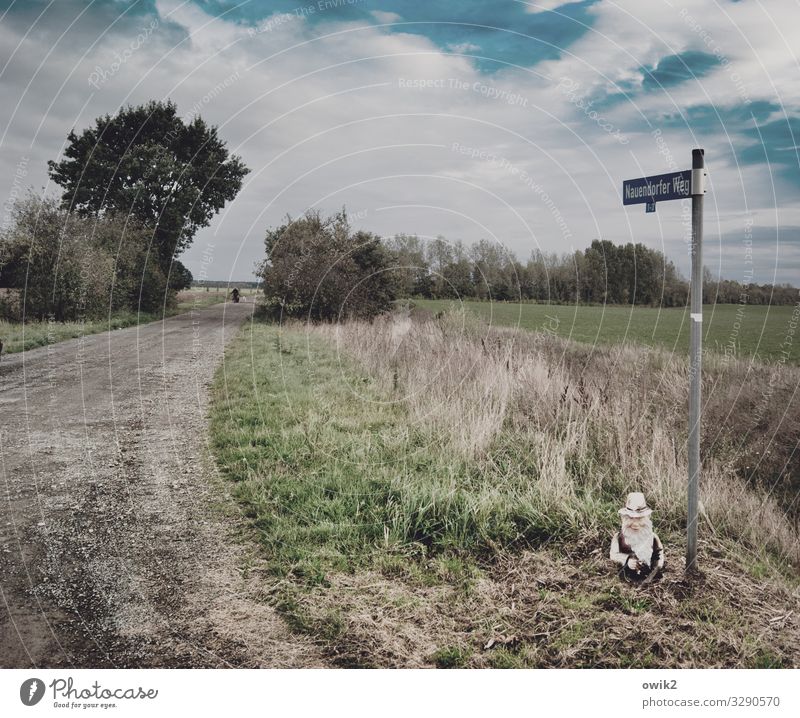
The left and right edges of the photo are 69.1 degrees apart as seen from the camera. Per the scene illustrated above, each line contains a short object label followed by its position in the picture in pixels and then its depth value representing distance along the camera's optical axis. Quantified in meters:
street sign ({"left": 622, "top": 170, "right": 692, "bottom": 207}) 3.45
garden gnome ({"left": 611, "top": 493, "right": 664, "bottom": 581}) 3.75
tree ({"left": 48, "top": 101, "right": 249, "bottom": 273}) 30.34
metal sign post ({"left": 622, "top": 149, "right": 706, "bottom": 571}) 3.39
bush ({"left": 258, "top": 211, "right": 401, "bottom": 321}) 23.80
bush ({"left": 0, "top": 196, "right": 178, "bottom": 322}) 21.70
